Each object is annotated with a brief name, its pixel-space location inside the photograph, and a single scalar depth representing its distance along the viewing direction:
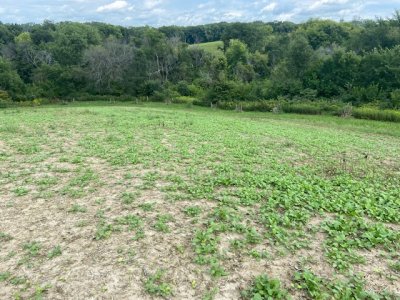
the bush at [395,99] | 32.56
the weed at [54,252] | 5.54
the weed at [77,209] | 7.22
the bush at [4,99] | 44.58
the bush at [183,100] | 45.11
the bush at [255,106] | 35.42
